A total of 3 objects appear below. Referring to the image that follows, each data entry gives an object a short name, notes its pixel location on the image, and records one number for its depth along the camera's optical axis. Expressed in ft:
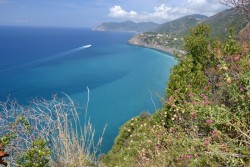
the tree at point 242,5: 10.97
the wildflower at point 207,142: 4.83
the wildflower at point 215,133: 5.09
